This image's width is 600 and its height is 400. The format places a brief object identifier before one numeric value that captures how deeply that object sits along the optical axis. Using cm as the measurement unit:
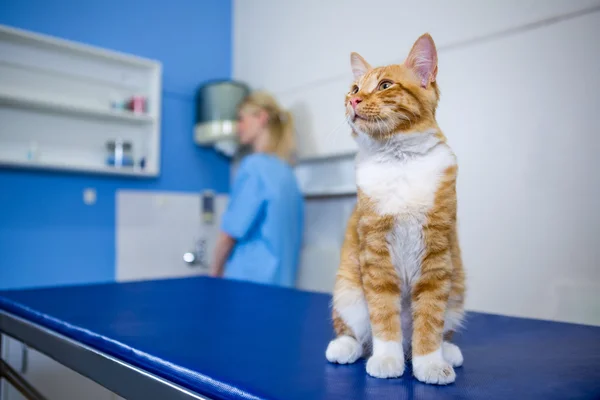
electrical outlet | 236
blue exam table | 55
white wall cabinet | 211
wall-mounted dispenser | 258
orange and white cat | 57
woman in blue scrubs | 199
